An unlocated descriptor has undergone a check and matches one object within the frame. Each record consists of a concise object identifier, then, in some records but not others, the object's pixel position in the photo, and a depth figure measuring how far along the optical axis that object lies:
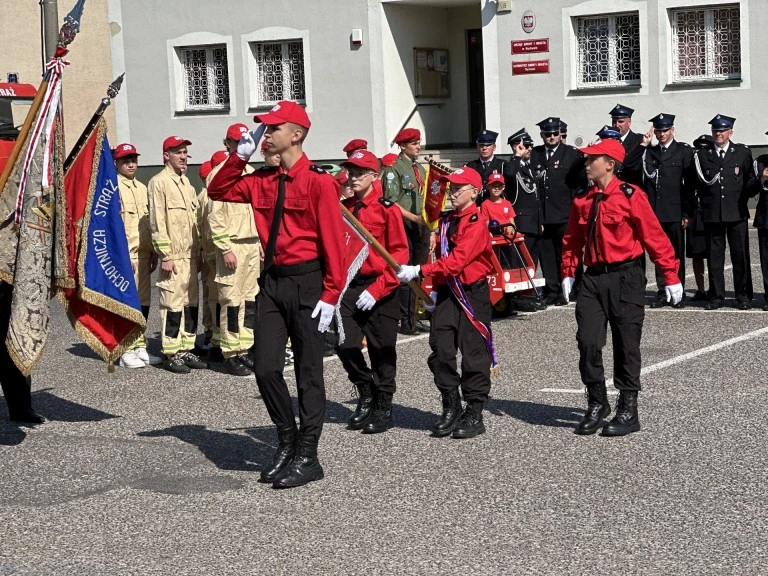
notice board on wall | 25.53
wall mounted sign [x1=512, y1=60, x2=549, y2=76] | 23.05
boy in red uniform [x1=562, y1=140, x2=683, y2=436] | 8.48
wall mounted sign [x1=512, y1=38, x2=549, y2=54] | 22.98
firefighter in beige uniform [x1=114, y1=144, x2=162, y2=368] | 12.02
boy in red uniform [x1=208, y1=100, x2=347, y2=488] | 7.44
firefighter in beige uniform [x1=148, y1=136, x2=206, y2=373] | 11.54
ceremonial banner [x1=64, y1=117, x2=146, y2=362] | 9.06
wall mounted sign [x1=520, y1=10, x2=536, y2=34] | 23.00
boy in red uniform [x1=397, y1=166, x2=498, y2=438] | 8.55
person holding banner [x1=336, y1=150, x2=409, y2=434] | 8.84
